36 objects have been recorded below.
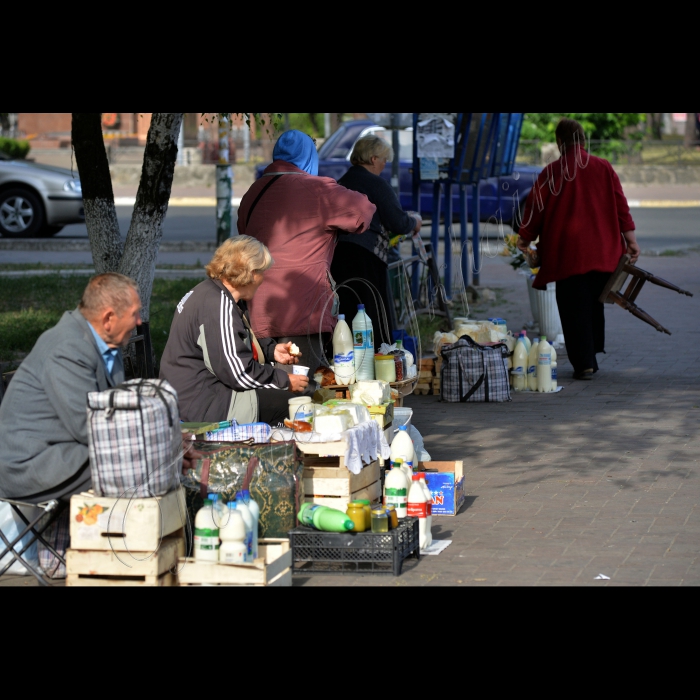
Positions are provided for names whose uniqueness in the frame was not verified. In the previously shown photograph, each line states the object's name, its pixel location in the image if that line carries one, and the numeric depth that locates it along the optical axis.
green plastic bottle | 9.98
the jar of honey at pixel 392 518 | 10.04
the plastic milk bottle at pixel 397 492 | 10.51
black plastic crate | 9.82
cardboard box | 11.63
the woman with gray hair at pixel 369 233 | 16.27
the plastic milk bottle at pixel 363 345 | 13.13
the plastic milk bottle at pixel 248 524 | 9.14
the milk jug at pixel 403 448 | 11.54
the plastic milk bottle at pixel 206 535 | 9.11
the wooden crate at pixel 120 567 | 8.92
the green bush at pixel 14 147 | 65.70
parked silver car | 35.12
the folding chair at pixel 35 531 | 9.34
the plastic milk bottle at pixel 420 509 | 10.54
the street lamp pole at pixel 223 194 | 31.94
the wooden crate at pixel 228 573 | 9.05
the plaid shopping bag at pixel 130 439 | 8.80
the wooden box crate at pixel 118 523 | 8.89
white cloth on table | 10.54
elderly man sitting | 9.12
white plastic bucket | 21.02
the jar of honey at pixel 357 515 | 9.99
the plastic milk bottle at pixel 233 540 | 9.04
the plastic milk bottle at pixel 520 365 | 17.69
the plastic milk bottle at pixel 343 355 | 12.70
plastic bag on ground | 12.57
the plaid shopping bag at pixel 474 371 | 17.00
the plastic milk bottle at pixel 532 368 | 17.72
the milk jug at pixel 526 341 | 17.80
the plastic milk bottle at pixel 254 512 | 9.26
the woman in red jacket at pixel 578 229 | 18.09
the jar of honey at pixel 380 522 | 9.93
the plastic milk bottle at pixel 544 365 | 17.45
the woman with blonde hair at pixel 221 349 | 11.03
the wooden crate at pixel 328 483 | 10.56
